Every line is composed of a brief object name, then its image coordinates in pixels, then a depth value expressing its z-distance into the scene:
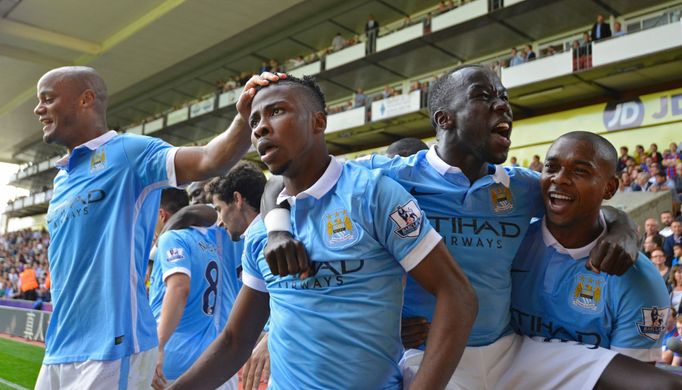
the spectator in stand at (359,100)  24.37
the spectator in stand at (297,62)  26.80
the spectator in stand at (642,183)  13.28
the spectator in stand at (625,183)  13.59
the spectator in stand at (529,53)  19.61
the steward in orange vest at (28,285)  21.27
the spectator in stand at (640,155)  15.24
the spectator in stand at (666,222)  10.31
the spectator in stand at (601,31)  18.12
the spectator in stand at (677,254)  8.73
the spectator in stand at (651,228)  9.87
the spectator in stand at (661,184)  12.61
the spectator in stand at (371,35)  23.62
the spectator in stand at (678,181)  12.65
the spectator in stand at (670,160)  13.62
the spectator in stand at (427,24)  21.39
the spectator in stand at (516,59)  19.78
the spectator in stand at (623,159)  14.92
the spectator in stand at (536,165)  15.03
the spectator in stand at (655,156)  14.27
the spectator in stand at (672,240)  9.41
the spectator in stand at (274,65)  28.60
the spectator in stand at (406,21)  22.58
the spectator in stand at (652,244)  9.17
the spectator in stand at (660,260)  8.52
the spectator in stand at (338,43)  25.03
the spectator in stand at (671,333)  6.48
